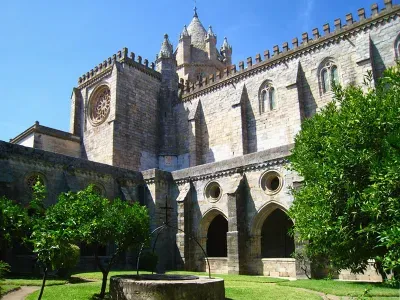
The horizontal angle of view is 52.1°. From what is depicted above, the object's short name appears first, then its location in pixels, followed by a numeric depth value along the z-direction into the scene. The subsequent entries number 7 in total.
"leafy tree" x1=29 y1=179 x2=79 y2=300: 8.61
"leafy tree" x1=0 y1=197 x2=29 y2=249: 8.87
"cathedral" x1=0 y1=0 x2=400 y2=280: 18.83
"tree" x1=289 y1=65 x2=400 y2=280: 7.69
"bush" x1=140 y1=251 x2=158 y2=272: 19.16
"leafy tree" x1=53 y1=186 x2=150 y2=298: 10.90
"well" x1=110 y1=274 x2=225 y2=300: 9.23
